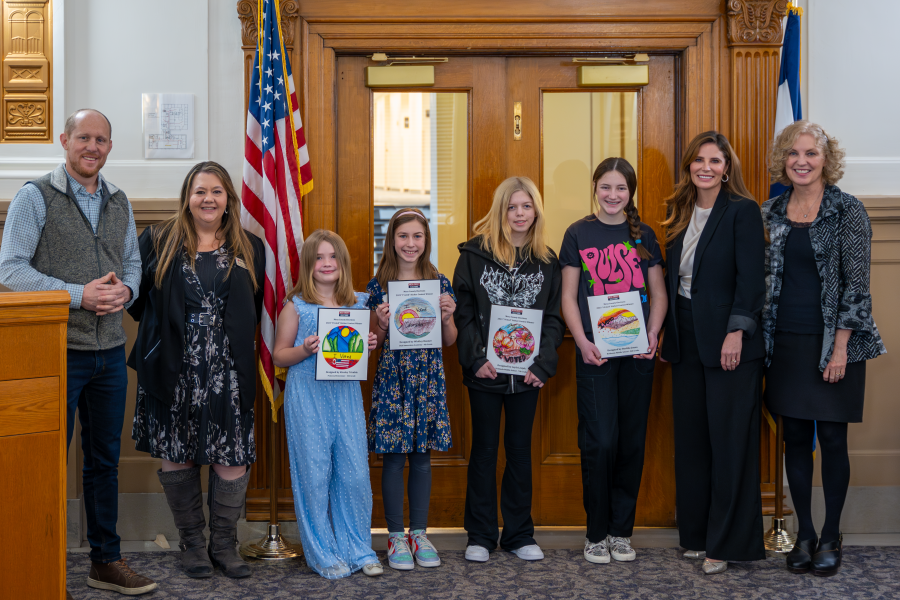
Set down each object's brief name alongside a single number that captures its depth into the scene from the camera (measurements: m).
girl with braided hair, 3.18
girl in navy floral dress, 3.15
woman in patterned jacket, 3.00
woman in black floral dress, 2.91
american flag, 3.25
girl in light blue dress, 3.03
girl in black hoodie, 3.19
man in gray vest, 2.72
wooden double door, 3.65
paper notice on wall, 3.55
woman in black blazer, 3.03
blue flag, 3.41
